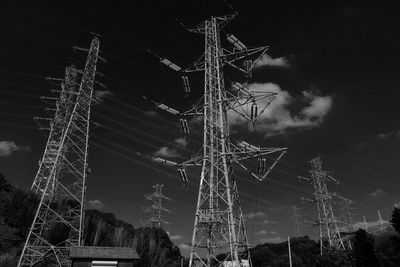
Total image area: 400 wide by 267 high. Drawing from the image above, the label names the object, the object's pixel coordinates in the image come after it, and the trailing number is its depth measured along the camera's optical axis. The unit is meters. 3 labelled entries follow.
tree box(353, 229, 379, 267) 34.81
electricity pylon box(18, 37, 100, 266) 24.30
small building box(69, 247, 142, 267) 25.35
